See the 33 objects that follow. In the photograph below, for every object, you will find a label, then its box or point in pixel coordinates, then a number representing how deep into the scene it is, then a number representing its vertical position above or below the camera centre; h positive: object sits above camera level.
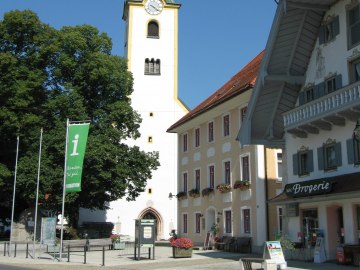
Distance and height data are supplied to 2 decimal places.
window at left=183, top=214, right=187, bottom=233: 39.25 +0.64
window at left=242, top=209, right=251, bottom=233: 30.48 +0.66
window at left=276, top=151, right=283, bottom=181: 29.80 +3.63
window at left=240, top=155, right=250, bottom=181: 30.78 +3.67
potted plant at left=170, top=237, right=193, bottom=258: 26.17 -0.78
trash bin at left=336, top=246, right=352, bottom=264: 20.02 -0.90
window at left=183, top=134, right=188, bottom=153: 40.20 +6.63
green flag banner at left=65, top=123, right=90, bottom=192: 24.34 +3.49
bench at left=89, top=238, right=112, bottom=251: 33.53 -0.64
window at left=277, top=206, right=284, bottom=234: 28.70 +0.78
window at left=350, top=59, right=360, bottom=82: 20.86 +6.26
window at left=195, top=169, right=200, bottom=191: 37.50 +3.67
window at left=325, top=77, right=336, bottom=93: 22.20 +6.07
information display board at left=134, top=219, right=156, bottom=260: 24.39 -0.05
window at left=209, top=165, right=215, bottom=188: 35.28 +3.64
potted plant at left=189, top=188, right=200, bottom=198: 36.89 +2.68
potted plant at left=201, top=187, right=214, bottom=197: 34.88 +2.65
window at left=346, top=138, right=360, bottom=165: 20.25 +3.03
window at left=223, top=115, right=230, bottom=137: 33.47 +6.62
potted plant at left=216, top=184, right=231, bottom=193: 32.56 +2.65
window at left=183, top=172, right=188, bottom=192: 39.78 +3.66
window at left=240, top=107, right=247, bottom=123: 31.45 +6.98
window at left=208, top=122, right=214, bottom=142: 35.81 +6.65
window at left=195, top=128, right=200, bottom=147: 37.91 +6.66
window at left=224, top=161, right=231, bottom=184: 33.22 +3.67
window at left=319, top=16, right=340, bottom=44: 22.30 +8.48
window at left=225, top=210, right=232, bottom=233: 32.56 +0.59
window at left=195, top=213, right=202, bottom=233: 36.69 +0.67
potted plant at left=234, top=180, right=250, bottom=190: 30.30 +2.67
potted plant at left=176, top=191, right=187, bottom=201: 39.34 +2.67
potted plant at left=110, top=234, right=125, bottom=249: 34.22 -0.70
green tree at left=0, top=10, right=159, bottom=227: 35.88 +8.44
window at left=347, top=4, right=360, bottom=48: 20.89 +8.04
